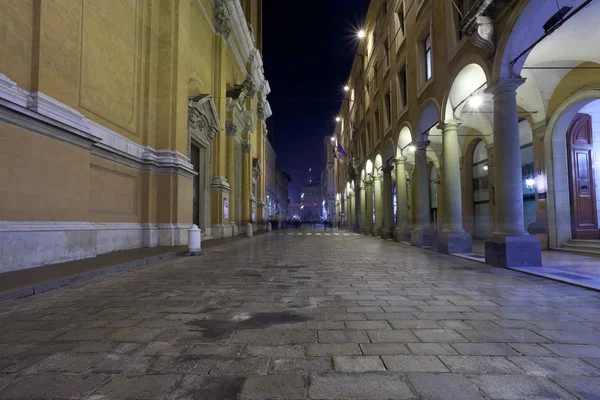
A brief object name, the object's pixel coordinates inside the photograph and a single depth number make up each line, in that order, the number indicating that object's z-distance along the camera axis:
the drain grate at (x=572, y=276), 5.57
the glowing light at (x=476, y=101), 11.00
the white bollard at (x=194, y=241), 9.60
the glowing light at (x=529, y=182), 12.09
